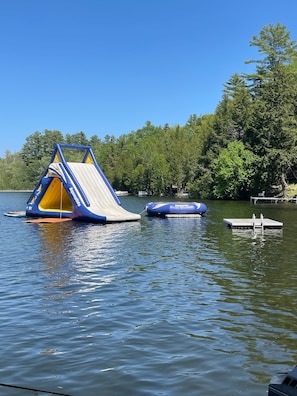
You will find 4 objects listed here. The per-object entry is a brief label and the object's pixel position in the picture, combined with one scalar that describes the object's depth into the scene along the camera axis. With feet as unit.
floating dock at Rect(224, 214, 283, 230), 85.87
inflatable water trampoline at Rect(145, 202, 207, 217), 113.70
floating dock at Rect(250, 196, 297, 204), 172.14
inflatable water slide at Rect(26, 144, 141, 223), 97.45
